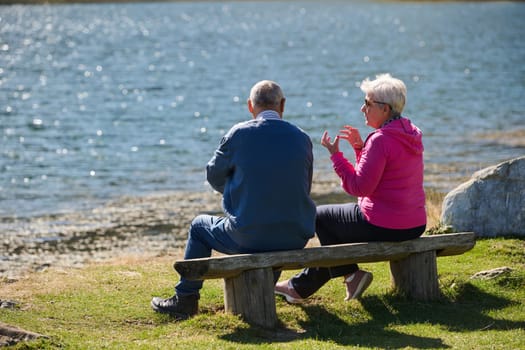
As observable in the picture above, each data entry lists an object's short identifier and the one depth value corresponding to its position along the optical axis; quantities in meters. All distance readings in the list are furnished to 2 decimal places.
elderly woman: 15.19
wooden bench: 14.16
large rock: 20.70
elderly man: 14.62
